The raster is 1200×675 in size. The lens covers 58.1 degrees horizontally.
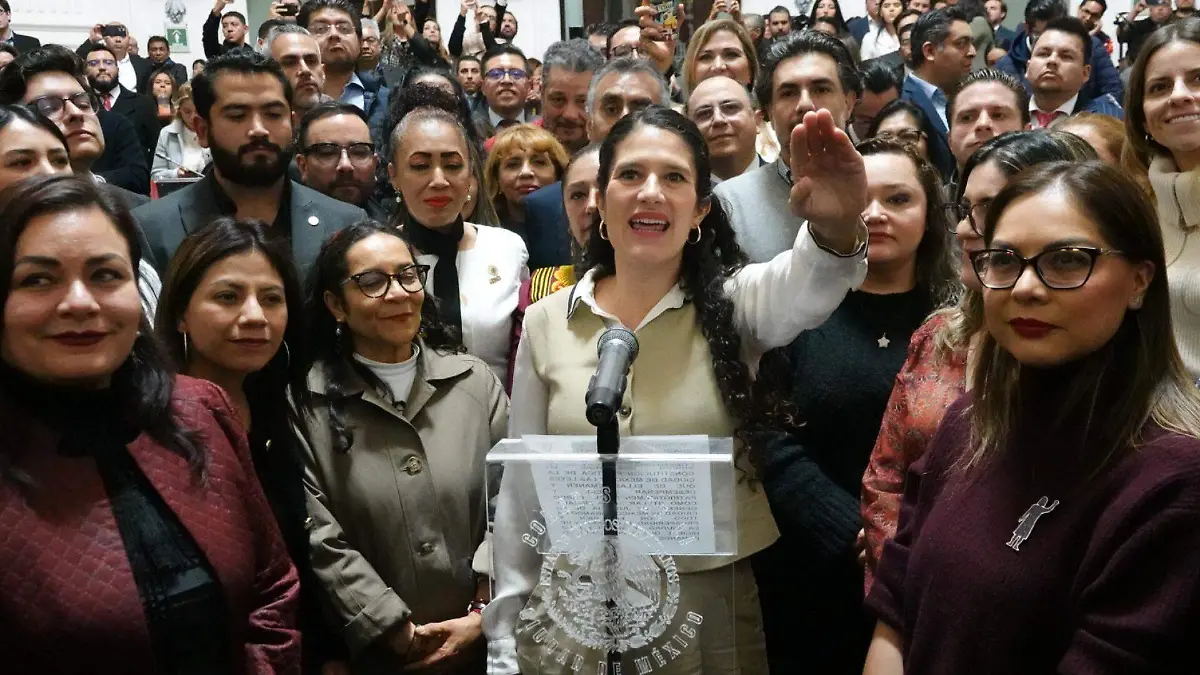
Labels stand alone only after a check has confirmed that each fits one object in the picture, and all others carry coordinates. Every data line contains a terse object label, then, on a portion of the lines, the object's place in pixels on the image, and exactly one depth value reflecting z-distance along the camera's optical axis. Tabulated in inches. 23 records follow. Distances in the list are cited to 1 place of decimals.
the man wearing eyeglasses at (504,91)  214.5
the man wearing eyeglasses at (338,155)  135.9
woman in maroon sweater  46.5
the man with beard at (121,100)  260.8
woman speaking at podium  63.2
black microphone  46.7
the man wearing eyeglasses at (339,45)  191.9
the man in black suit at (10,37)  292.0
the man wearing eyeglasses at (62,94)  124.3
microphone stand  49.4
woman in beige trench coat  83.6
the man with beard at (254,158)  119.0
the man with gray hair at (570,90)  164.7
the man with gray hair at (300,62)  163.9
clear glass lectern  50.5
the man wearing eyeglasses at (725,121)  128.2
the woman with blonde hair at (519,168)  145.3
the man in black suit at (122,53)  344.2
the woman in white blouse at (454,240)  110.2
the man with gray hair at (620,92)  133.8
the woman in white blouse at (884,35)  303.0
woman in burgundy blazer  59.2
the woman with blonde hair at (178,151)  226.1
